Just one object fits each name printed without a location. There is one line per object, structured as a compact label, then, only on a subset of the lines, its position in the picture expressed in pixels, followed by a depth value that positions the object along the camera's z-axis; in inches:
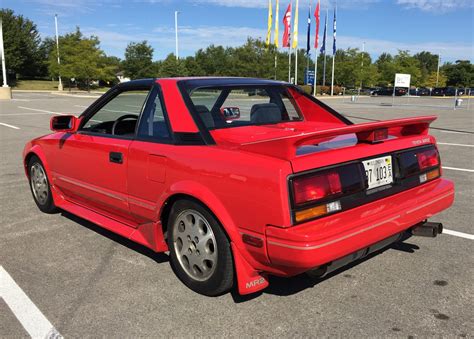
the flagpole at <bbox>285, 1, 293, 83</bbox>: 1587.1
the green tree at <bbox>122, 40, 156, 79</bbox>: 2447.7
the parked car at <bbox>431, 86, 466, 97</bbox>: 2375.7
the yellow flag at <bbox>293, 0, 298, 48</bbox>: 1664.6
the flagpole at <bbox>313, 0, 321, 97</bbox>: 1722.4
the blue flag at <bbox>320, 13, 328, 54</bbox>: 1789.4
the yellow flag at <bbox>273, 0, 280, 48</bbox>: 1669.5
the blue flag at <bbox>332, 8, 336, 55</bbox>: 1825.8
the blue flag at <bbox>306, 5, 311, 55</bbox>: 1730.6
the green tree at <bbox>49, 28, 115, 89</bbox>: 2053.8
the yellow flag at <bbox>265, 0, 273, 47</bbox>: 1674.5
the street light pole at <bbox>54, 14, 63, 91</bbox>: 2163.4
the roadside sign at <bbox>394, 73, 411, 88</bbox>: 1451.8
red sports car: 99.3
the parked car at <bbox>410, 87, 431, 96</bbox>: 2491.9
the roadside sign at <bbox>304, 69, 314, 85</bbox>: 1880.7
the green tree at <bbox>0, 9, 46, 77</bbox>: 2694.4
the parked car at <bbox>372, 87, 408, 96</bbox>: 2333.9
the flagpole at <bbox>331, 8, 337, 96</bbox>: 1823.3
